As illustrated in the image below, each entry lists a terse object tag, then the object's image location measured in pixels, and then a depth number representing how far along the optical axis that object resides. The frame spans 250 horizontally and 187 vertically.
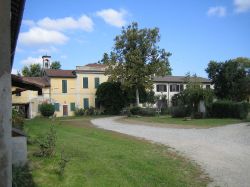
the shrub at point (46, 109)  32.60
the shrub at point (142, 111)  32.27
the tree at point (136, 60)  33.25
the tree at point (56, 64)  54.36
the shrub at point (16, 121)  7.62
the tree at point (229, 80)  36.80
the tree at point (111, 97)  37.25
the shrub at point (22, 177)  4.61
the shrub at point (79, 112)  36.59
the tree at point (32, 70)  52.02
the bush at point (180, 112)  26.51
